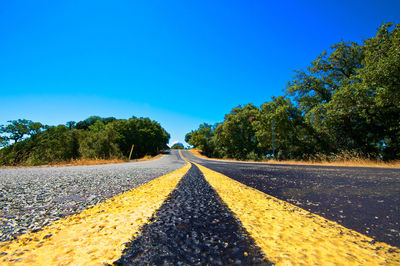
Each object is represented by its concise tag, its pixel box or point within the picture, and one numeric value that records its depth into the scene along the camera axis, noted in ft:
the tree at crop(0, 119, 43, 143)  58.55
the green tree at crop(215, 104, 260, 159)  118.93
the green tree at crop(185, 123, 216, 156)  184.14
